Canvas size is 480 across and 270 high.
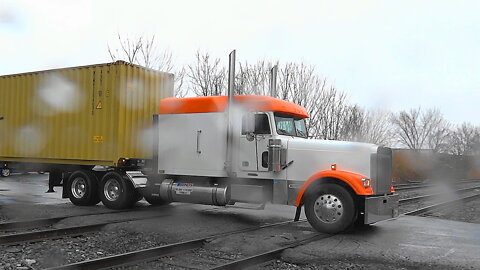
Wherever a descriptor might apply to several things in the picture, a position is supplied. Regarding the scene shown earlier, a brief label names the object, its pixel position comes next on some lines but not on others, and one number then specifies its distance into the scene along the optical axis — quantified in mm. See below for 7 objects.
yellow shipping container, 11359
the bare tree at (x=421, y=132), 20259
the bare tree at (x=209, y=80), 26891
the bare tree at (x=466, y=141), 24069
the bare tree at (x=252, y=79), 25803
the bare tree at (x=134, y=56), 25042
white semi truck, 8969
